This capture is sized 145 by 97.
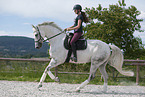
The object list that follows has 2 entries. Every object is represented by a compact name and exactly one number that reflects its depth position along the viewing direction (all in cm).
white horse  1230
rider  1197
